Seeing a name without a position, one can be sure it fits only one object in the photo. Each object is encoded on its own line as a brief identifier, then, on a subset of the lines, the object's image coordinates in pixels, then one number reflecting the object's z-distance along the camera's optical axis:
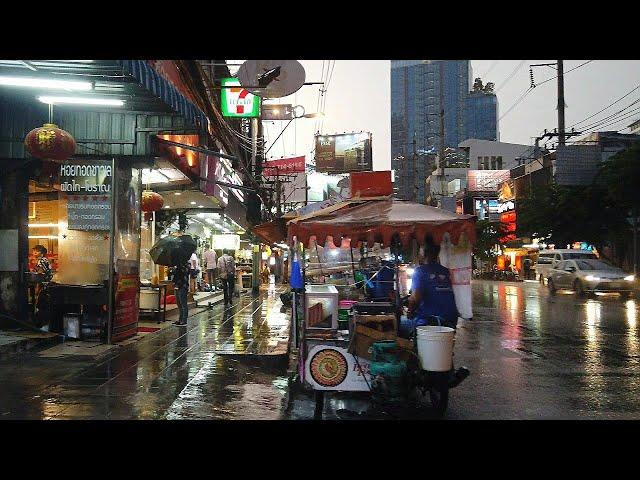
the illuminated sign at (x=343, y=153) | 28.84
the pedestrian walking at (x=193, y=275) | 19.41
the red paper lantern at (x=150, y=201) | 13.51
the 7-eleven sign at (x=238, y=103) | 17.45
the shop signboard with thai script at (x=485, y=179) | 67.81
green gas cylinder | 6.41
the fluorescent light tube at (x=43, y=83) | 8.43
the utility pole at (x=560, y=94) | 34.81
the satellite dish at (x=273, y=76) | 9.77
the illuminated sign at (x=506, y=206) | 56.12
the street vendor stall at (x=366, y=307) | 6.64
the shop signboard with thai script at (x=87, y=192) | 11.20
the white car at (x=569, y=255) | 29.28
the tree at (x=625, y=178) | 27.17
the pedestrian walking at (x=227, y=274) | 20.31
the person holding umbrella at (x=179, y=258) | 13.49
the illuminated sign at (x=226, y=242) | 26.38
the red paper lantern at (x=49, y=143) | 8.77
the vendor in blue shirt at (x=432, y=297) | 7.23
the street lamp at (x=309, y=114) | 21.93
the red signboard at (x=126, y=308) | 11.12
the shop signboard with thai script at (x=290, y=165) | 30.69
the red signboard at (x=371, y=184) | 8.17
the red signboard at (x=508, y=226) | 55.37
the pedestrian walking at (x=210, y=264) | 22.22
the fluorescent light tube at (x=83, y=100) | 9.73
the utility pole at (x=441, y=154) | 48.31
